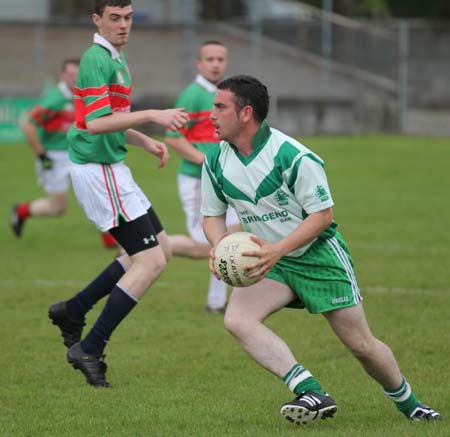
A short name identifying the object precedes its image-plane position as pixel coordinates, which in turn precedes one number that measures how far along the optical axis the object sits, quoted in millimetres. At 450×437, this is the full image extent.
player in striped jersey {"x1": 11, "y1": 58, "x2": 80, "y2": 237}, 27750
